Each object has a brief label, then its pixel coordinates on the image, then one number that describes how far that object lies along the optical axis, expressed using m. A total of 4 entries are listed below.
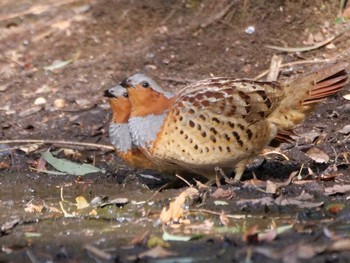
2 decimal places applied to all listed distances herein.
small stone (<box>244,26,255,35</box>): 19.89
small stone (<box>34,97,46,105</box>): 19.06
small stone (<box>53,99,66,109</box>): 18.80
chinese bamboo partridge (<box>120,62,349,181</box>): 13.26
